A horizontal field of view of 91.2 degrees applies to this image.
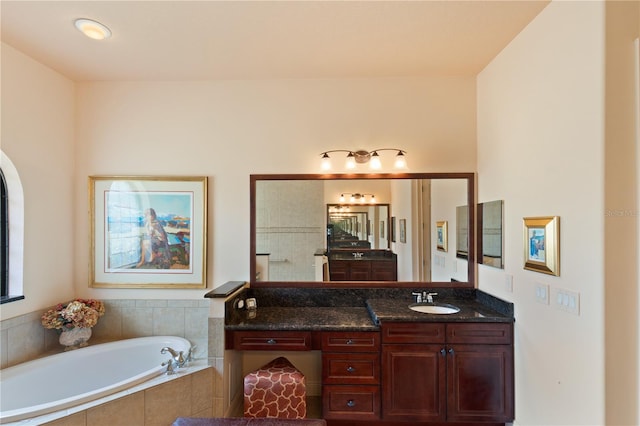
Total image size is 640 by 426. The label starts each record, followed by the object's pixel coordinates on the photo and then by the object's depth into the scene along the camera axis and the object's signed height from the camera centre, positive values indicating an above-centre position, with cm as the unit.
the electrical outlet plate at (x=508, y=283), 222 -50
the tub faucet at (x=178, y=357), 220 -102
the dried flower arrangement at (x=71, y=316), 242 -81
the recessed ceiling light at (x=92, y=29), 194 +118
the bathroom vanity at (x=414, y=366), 217 -107
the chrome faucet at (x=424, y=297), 259 -70
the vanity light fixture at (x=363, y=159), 266 +47
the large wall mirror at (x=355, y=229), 273 -14
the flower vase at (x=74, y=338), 247 -99
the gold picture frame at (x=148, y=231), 273 -16
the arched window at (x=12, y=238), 231 -18
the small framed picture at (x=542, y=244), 174 -18
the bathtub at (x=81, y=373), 198 -115
